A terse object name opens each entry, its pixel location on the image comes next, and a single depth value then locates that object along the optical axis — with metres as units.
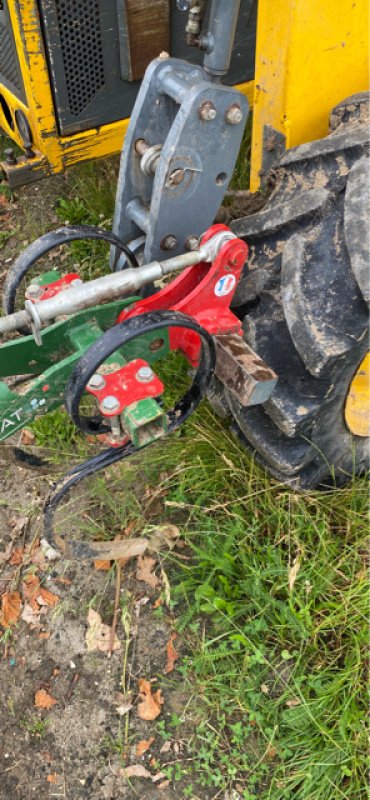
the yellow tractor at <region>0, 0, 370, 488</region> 1.71
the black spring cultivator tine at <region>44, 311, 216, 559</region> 1.55
